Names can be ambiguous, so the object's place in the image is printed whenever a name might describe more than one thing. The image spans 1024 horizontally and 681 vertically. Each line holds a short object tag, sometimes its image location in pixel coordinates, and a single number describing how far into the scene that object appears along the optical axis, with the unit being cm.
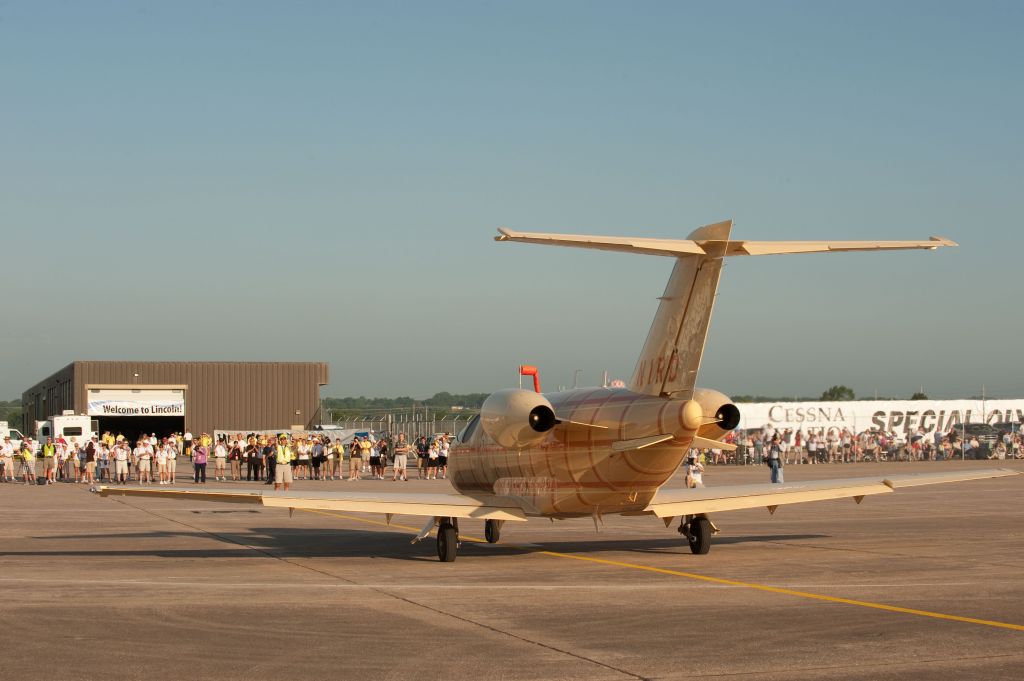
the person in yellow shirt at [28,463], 4962
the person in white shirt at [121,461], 4853
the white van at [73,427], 6475
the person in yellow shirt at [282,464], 4009
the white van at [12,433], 5976
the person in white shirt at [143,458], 4816
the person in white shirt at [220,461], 5334
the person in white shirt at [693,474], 3563
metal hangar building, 9281
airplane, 1733
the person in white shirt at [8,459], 5178
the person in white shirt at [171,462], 4838
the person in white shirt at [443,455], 5266
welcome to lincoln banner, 9081
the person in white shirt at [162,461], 4800
